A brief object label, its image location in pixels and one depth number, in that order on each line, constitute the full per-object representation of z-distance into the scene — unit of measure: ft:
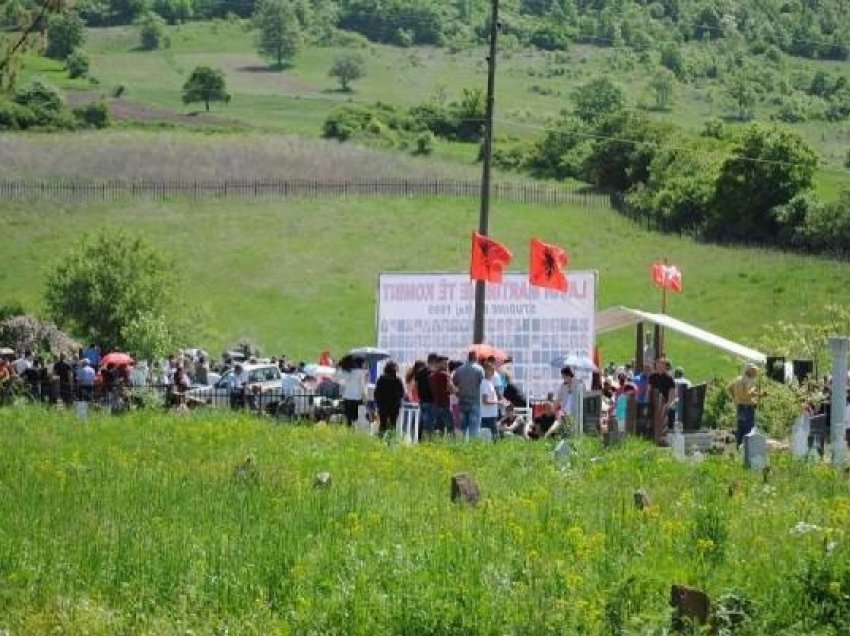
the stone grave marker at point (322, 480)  66.54
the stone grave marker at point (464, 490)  63.05
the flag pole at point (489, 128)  128.77
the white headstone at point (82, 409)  97.81
